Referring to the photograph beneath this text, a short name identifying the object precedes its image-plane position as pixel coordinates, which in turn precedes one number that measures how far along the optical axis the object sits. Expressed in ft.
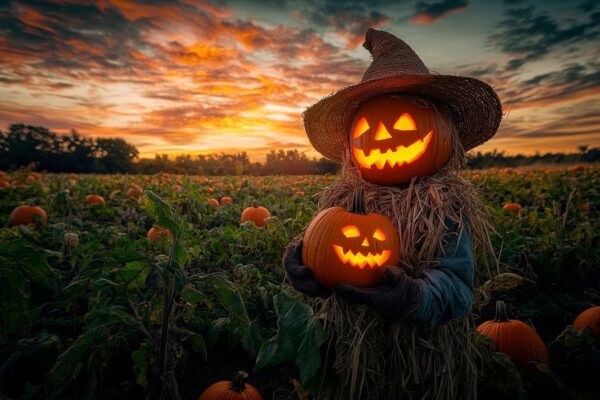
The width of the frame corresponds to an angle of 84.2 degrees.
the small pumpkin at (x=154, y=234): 14.47
